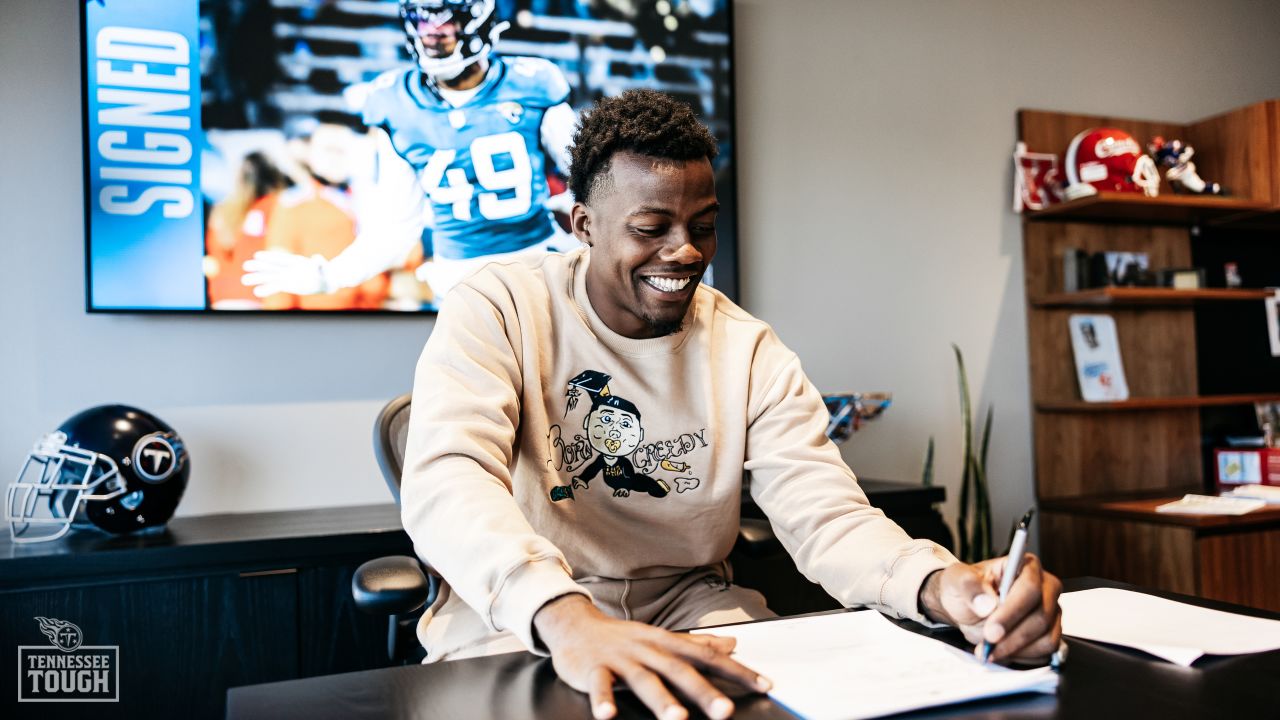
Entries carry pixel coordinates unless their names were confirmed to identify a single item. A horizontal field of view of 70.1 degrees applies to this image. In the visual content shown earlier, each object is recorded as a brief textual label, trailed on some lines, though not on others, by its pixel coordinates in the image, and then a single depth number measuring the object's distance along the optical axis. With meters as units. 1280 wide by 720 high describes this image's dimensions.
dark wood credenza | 1.84
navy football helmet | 2.00
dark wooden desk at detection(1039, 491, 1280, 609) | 2.74
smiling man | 1.21
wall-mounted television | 2.33
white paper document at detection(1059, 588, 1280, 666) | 0.92
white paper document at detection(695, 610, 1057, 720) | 0.77
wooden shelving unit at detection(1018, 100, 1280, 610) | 3.15
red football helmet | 3.20
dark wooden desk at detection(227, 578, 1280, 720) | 0.77
